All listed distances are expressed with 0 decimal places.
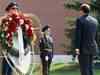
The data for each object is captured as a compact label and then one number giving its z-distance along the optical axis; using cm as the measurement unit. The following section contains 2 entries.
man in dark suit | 1194
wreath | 1177
